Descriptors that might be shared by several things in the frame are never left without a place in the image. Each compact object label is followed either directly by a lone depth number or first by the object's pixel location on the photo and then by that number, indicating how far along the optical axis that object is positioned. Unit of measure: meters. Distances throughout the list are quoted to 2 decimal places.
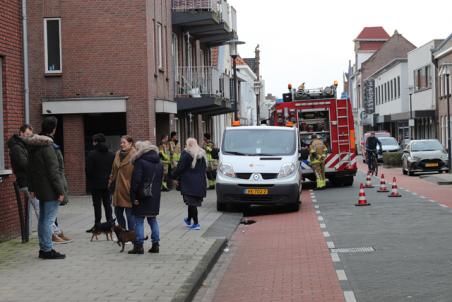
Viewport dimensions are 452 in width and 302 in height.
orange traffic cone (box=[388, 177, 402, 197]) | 23.25
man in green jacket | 11.52
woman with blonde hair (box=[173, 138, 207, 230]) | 15.84
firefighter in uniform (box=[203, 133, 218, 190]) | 27.95
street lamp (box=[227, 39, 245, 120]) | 32.84
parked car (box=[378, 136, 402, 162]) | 52.75
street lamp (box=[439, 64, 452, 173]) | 34.57
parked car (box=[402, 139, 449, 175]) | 35.97
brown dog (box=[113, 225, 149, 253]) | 12.08
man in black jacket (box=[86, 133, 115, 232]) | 14.41
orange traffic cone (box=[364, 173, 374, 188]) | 27.53
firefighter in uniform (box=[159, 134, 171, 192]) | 26.62
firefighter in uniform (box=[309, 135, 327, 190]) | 26.48
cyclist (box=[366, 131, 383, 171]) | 34.84
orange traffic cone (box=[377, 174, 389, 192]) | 25.41
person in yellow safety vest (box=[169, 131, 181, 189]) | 27.39
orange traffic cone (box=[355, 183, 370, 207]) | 20.68
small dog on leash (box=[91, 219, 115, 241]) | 13.39
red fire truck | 28.44
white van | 19.77
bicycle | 34.88
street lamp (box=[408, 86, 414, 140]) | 55.42
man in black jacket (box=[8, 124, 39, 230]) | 12.88
